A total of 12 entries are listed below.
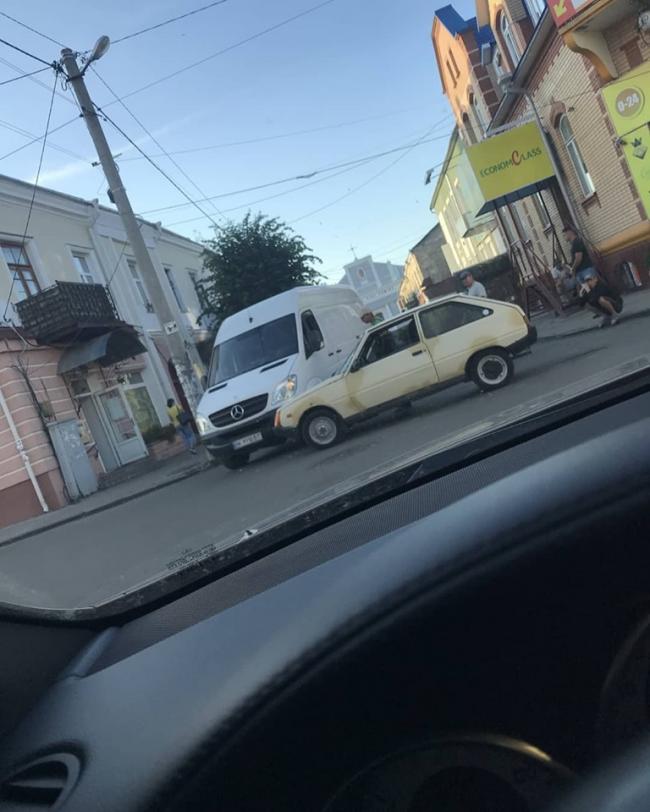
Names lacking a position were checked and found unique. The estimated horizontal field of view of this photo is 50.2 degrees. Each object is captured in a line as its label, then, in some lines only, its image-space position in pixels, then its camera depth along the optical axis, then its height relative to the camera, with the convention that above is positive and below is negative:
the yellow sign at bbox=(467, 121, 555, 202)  17.41 +3.29
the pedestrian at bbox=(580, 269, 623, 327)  8.27 -0.41
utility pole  14.59 +3.46
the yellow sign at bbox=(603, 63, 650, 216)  13.64 +2.58
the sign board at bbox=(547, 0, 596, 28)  13.03 +4.81
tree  20.73 +3.82
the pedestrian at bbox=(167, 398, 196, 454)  15.59 +0.11
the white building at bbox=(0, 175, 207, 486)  17.05 +3.96
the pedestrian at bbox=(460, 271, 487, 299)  9.93 +0.38
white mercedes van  9.72 +0.44
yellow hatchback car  8.00 -0.29
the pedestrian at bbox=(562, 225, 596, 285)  11.76 +0.22
